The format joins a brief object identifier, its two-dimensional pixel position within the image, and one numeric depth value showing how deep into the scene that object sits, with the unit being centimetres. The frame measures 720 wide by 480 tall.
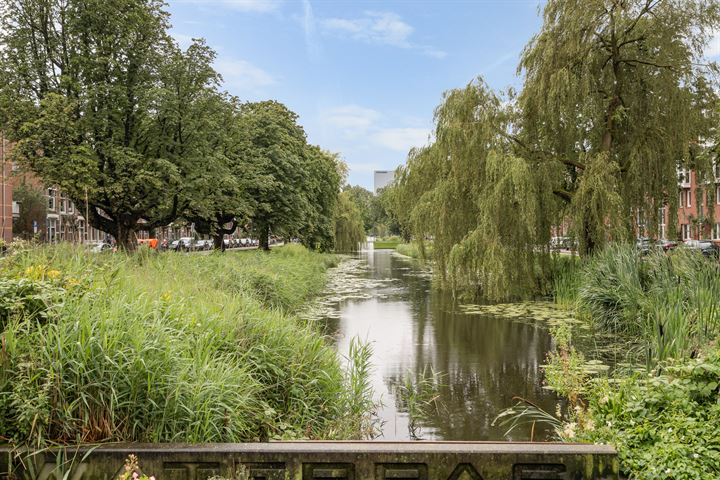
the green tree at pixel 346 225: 4748
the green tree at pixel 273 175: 2478
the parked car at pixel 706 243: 3156
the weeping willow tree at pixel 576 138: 1401
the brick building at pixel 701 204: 1448
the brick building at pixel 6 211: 4484
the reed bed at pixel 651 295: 622
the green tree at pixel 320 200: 3122
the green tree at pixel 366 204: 9509
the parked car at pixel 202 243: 4398
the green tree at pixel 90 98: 1538
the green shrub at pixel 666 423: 337
